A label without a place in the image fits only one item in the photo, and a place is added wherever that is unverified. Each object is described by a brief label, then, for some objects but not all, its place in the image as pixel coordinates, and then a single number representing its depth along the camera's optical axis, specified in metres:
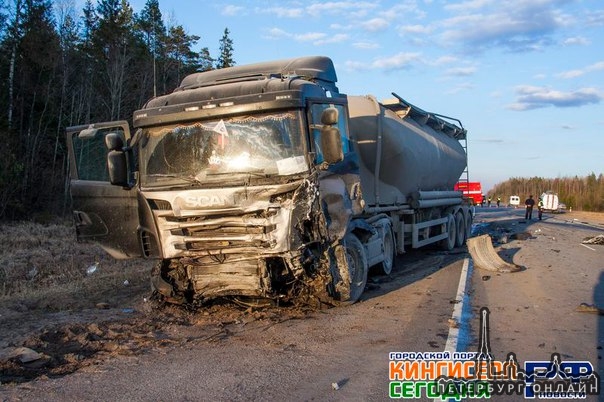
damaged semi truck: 7.23
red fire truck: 18.47
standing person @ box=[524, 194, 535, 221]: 34.31
